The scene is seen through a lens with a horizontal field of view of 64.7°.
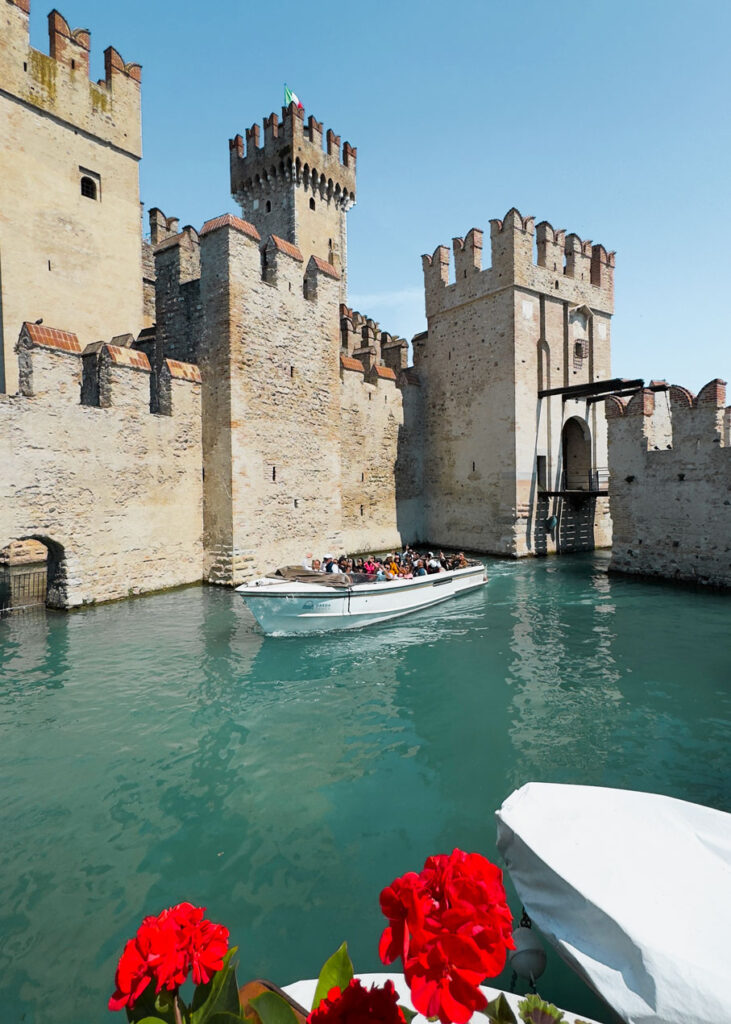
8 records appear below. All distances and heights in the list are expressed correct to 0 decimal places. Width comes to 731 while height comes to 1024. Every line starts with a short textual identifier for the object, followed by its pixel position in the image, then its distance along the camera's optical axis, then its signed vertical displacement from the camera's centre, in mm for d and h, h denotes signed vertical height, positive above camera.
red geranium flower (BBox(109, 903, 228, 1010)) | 1472 -1216
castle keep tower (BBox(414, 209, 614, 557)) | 19578 +3596
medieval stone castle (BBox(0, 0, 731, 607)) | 13000 +2666
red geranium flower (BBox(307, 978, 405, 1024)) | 1345 -1218
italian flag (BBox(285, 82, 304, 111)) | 28403 +20128
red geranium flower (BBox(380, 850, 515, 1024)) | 1271 -1028
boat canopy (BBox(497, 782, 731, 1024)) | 2586 -2107
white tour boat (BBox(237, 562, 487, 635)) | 10766 -2107
